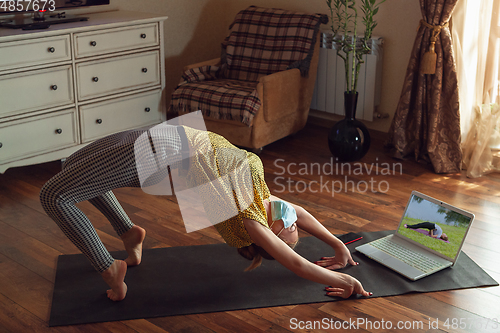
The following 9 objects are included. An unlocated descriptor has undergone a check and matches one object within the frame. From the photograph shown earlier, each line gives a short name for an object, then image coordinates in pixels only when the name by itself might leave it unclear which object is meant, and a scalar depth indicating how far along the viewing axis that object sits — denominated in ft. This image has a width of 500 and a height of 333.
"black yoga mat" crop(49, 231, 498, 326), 6.82
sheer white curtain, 11.28
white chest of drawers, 10.41
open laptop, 7.64
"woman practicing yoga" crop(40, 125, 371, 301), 6.40
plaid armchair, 12.02
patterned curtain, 11.32
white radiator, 13.01
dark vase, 11.86
